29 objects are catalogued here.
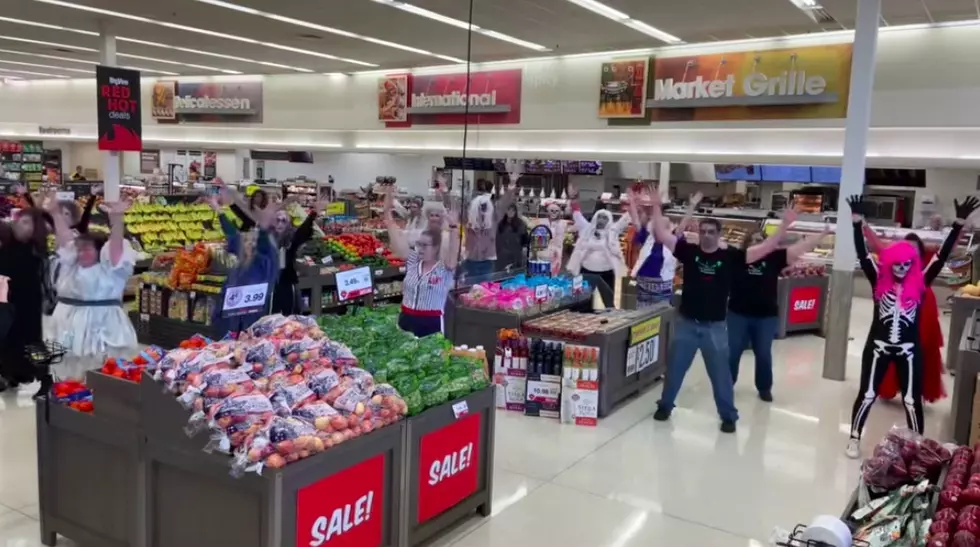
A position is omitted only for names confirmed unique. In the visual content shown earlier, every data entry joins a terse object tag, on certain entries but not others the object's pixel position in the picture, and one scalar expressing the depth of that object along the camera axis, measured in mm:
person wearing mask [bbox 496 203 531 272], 9758
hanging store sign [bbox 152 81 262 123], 20234
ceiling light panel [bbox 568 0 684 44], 10500
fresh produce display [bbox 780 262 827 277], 10195
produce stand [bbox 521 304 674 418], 6480
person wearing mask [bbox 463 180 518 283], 8891
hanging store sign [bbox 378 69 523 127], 16125
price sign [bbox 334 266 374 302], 6012
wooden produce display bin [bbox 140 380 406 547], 3086
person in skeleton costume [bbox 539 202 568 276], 11633
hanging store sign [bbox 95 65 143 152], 12805
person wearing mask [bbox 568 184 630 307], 9039
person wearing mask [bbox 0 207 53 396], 6109
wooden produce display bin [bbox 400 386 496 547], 3828
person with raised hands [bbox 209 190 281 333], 6559
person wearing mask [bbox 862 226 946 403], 6941
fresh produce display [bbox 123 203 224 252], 11406
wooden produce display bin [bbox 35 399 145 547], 3541
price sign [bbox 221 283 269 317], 5793
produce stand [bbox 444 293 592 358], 6852
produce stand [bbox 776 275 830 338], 10077
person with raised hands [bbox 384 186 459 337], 6047
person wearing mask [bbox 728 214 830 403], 6938
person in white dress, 5496
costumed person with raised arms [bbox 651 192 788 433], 5980
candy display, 7000
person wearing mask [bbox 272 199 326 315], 7176
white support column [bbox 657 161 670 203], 14742
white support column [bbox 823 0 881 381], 7945
